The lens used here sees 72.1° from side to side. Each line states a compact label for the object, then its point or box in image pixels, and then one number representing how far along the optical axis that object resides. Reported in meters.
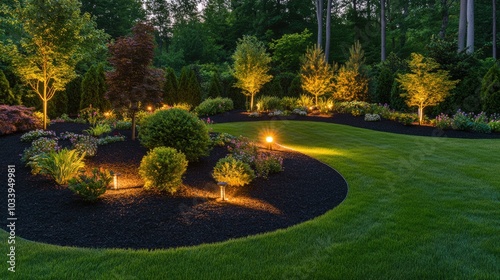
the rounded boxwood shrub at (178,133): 7.99
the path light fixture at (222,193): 6.11
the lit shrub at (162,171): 6.26
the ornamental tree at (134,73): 9.67
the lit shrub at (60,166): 6.52
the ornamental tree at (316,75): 20.17
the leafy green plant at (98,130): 9.97
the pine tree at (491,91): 16.00
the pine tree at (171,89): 20.56
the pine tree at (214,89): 22.33
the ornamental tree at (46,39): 10.70
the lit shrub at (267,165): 7.59
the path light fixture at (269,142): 9.95
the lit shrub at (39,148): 7.44
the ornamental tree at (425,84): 15.38
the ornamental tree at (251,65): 19.25
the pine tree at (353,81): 20.75
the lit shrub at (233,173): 6.87
